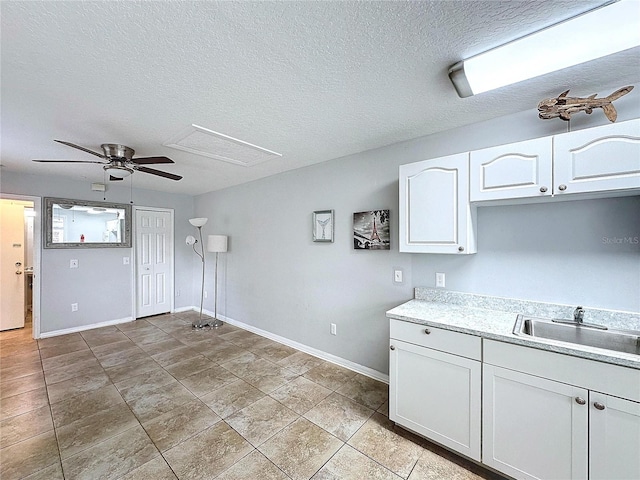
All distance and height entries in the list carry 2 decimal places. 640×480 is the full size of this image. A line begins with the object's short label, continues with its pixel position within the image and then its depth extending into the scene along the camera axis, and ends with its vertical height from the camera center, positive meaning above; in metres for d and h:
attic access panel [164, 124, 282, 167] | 2.33 +0.95
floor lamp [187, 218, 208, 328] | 4.34 +0.03
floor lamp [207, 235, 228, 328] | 4.31 -0.06
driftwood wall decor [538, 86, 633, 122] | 1.51 +0.81
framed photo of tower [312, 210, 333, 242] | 3.07 +0.17
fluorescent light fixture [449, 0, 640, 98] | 1.18 +0.98
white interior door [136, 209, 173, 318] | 4.79 -0.40
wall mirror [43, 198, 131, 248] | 3.90 +0.28
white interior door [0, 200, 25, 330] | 4.18 -0.37
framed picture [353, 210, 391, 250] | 2.63 +0.10
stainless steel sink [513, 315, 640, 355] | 1.52 -0.60
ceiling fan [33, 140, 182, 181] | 2.56 +0.79
